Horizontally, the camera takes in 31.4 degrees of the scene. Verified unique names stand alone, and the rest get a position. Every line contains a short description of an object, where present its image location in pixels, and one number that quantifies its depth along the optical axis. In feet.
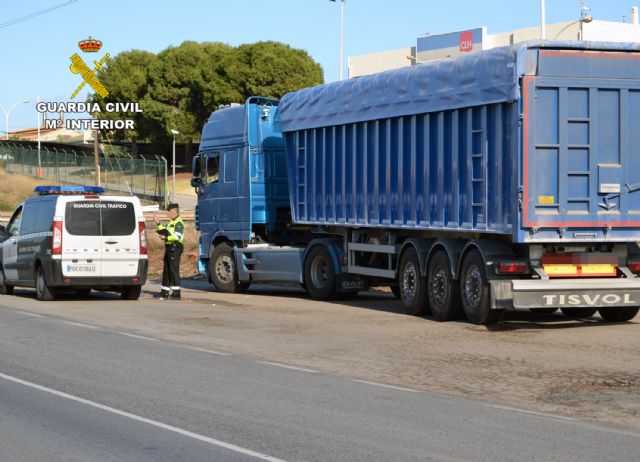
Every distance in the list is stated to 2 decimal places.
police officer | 71.61
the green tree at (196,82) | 283.59
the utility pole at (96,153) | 179.07
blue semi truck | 49.52
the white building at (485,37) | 221.66
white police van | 67.92
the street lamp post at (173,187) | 231.85
